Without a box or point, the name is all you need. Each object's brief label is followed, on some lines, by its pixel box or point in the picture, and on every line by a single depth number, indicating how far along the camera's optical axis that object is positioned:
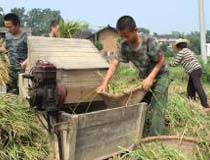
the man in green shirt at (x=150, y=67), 2.84
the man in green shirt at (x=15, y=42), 3.92
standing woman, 5.14
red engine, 2.29
